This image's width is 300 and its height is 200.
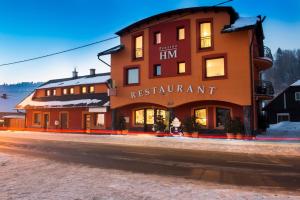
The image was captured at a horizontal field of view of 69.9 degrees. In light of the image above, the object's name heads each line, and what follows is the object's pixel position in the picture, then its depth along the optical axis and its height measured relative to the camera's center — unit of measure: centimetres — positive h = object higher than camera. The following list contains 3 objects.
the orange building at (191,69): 1637 +362
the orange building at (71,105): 2376 +88
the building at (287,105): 3232 +83
